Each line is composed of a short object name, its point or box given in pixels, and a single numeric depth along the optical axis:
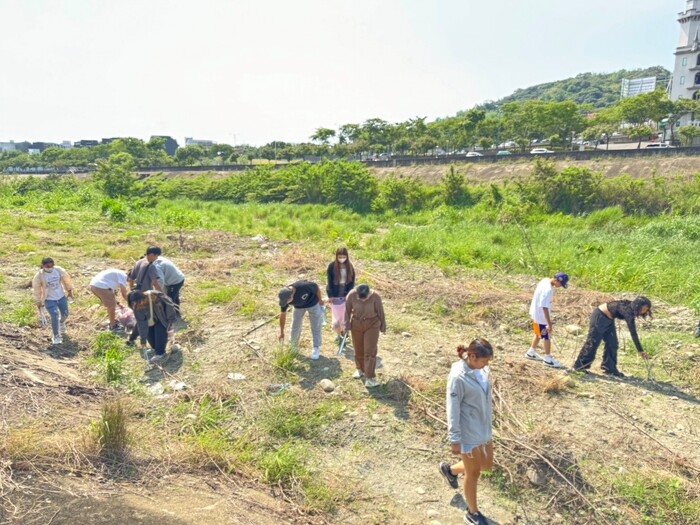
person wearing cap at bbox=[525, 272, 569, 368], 5.76
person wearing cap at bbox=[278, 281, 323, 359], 5.48
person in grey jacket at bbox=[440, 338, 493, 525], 3.14
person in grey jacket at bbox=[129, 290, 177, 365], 5.76
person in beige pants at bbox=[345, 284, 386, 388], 4.97
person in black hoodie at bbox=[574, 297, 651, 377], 5.32
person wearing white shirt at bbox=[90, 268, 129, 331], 6.59
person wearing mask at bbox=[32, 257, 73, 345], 6.14
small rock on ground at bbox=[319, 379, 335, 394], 5.27
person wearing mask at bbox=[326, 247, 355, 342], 6.00
